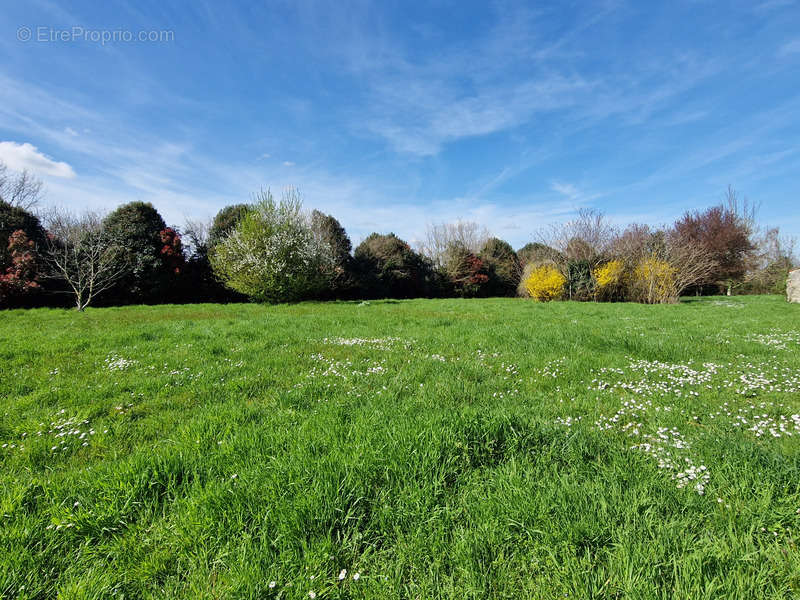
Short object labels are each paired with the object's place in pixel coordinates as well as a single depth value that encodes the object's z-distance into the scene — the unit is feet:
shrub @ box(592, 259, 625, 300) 77.87
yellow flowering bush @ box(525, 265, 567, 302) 80.23
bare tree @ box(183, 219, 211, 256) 80.89
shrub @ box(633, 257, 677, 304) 72.43
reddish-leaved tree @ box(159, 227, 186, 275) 71.77
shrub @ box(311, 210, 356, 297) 87.45
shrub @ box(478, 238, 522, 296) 118.83
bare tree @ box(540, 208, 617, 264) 85.66
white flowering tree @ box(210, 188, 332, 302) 63.31
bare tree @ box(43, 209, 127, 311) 53.88
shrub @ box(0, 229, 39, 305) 53.62
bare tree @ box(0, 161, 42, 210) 69.53
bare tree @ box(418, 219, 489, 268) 115.85
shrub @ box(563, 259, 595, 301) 80.59
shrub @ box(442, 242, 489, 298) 110.93
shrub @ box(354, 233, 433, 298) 96.32
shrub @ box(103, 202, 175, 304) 65.87
